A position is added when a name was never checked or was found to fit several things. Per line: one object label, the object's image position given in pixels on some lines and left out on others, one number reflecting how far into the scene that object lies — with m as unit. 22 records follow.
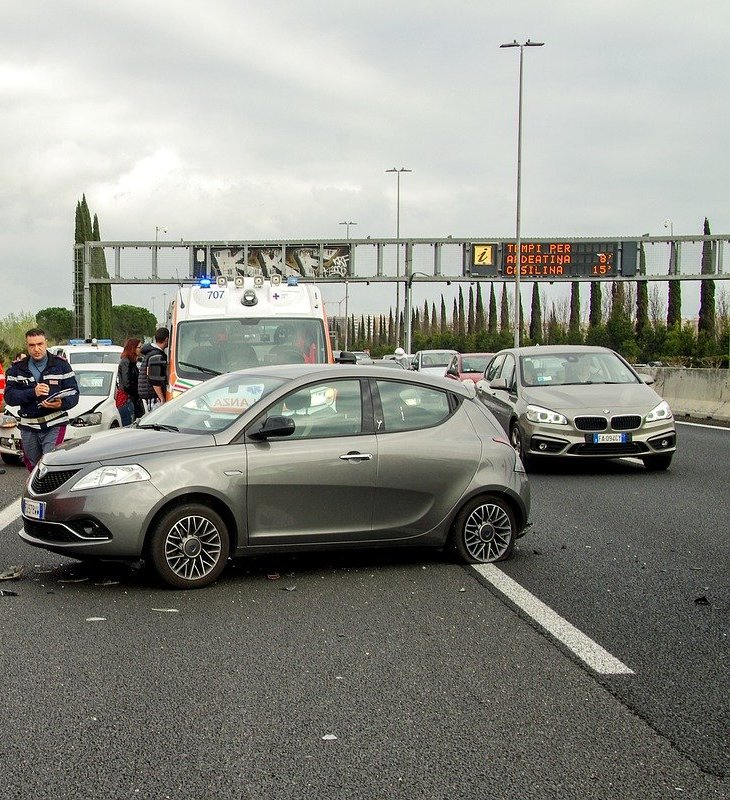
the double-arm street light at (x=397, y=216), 70.44
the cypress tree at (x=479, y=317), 118.56
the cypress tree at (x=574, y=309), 93.31
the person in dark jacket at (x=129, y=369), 16.30
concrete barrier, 24.73
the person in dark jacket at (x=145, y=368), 14.77
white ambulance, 14.43
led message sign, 50.47
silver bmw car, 14.05
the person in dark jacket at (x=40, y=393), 10.91
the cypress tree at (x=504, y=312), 110.85
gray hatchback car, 7.27
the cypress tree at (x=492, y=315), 118.26
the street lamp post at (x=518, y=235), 42.50
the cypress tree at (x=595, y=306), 92.38
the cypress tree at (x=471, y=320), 128.50
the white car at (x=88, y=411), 15.63
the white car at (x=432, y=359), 35.67
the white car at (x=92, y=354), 21.09
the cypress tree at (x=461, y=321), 110.90
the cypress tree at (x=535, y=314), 102.61
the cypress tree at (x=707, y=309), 77.25
